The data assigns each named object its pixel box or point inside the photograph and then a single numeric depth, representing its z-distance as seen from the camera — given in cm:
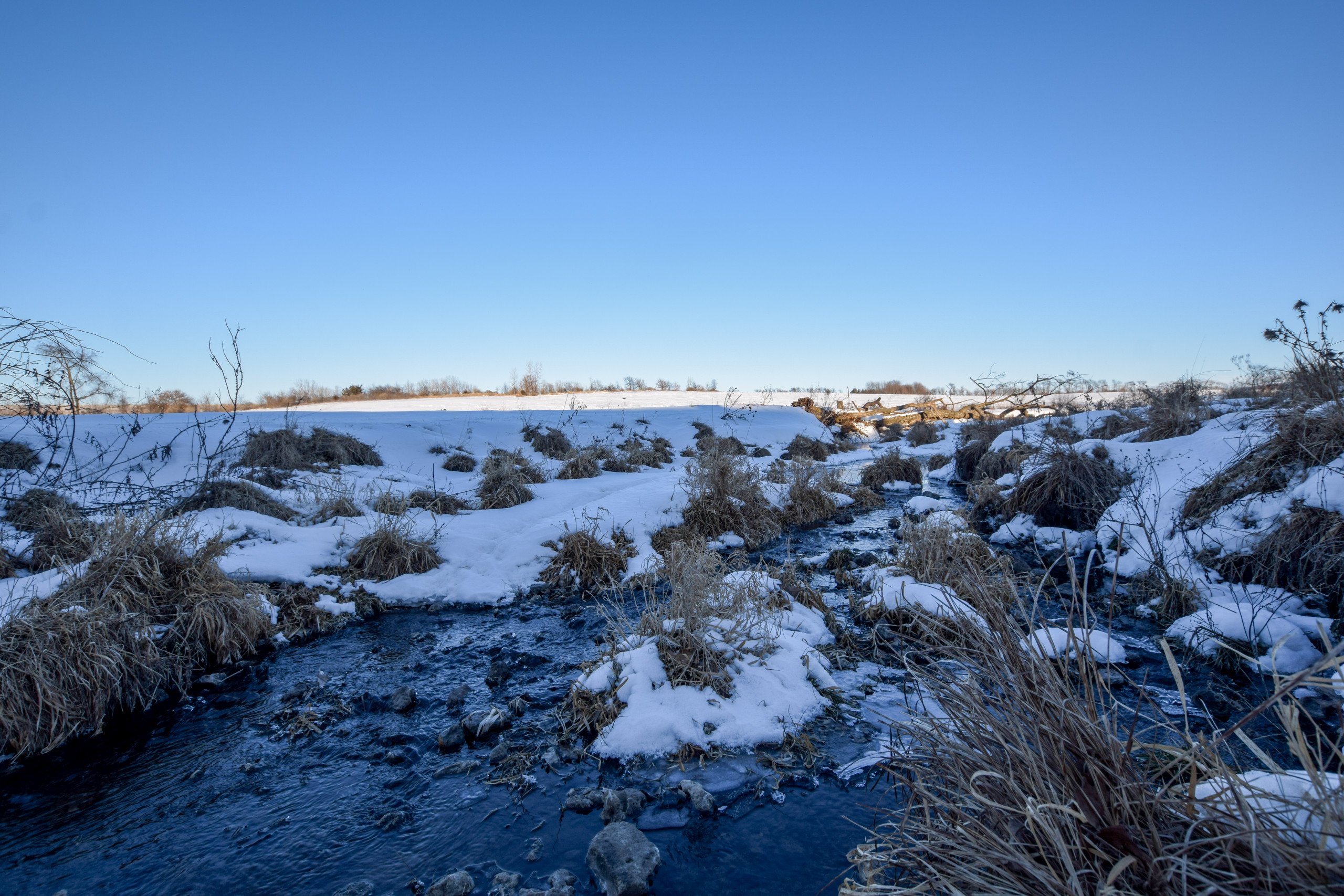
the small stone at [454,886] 271
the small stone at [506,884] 272
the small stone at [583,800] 327
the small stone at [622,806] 320
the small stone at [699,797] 322
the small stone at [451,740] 388
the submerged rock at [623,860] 270
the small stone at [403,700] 436
